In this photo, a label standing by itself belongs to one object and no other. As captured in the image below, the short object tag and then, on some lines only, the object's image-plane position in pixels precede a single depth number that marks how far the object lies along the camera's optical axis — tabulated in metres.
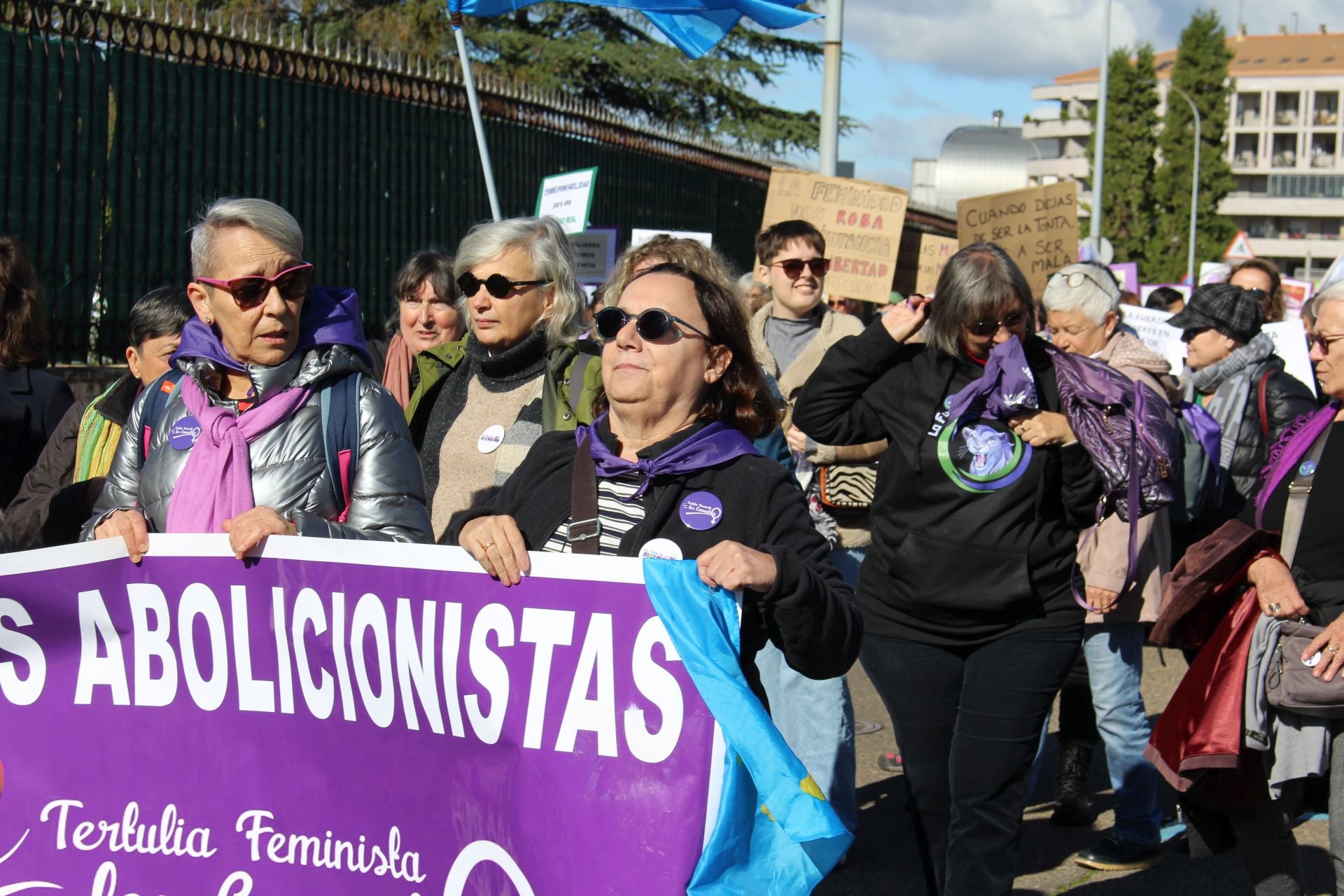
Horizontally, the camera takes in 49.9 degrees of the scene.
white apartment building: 105.56
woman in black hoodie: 3.86
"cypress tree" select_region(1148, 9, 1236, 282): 67.25
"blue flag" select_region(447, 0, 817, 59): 6.43
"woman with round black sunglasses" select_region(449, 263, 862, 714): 2.67
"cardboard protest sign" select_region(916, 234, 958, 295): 10.24
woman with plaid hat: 6.52
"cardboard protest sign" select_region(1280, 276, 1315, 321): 13.84
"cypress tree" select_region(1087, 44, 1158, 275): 64.94
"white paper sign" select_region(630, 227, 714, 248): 7.15
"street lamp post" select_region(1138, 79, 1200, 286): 64.07
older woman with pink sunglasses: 3.03
